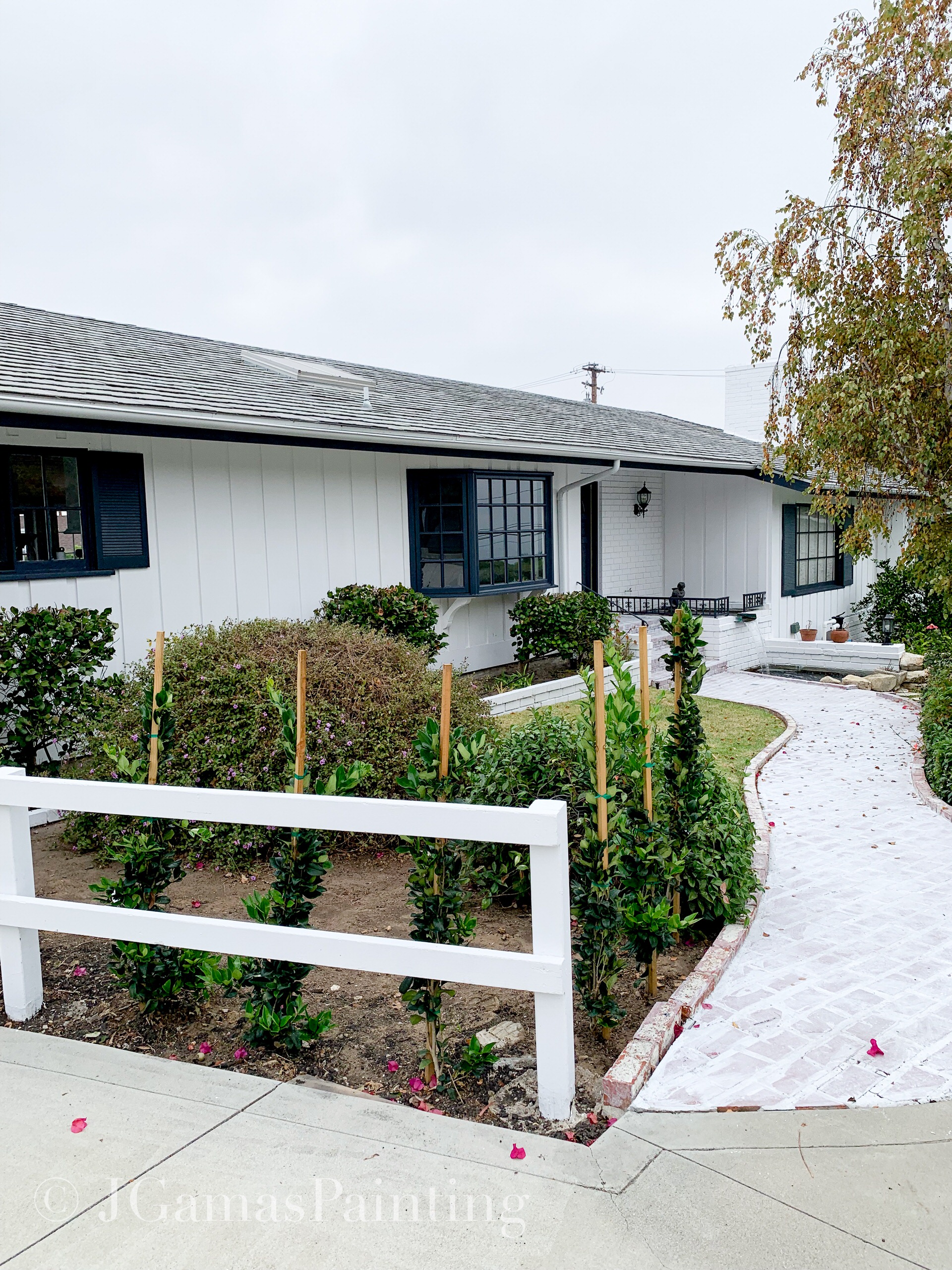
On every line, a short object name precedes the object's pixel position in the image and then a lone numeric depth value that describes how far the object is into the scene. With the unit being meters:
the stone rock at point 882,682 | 12.33
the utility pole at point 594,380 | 43.03
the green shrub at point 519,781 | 4.83
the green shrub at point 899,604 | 16.62
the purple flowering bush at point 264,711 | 5.76
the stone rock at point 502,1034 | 3.56
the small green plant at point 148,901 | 3.63
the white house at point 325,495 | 7.54
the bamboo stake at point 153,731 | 3.81
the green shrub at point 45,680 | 6.52
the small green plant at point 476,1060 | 3.19
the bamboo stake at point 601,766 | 3.36
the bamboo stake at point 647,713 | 3.83
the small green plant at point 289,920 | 3.38
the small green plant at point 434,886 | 3.23
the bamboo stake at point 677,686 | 4.29
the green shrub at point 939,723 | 7.19
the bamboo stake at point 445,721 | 3.21
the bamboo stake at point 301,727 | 3.43
